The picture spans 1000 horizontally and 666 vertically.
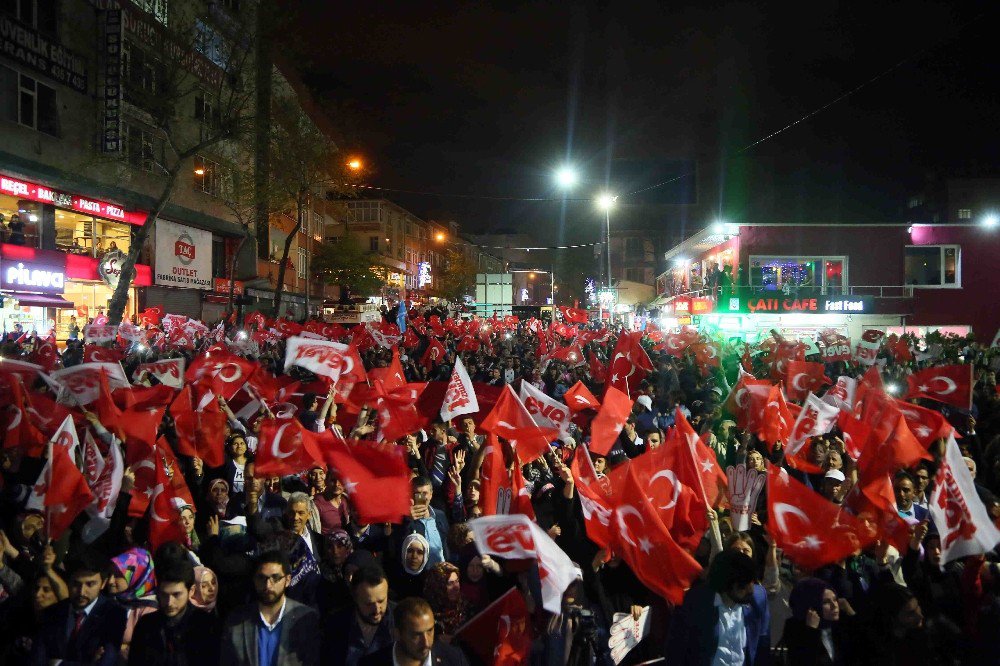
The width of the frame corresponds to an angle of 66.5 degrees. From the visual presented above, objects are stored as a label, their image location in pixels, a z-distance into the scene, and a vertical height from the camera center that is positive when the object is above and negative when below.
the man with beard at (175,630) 4.08 -1.67
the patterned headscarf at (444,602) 4.56 -1.67
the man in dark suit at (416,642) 3.76 -1.57
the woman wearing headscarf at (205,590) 4.50 -1.58
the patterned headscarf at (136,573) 4.79 -1.58
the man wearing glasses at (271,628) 4.03 -1.62
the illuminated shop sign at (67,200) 22.31 +4.10
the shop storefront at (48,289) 21.86 +1.20
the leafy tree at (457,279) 92.00 +5.79
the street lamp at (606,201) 31.61 +5.27
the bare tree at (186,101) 21.94 +8.23
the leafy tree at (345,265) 53.41 +4.36
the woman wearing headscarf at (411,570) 5.14 -1.66
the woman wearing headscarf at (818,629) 4.40 -1.78
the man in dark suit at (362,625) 4.09 -1.63
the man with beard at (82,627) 4.28 -1.73
